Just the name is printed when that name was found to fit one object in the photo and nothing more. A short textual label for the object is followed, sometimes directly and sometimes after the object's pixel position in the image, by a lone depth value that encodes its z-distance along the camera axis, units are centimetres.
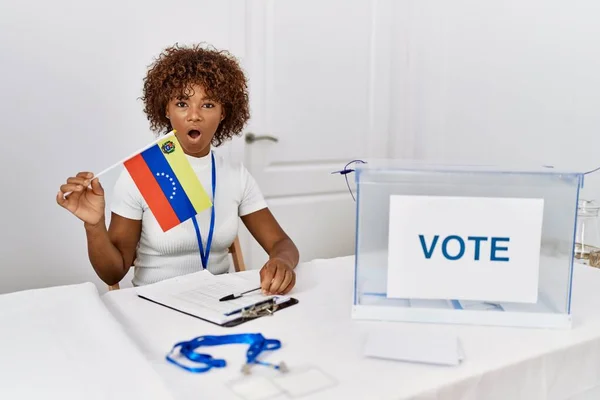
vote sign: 109
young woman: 154
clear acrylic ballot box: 108
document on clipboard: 111
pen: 119
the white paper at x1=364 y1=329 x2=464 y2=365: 94
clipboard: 108
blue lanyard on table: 90
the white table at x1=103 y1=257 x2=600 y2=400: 87
